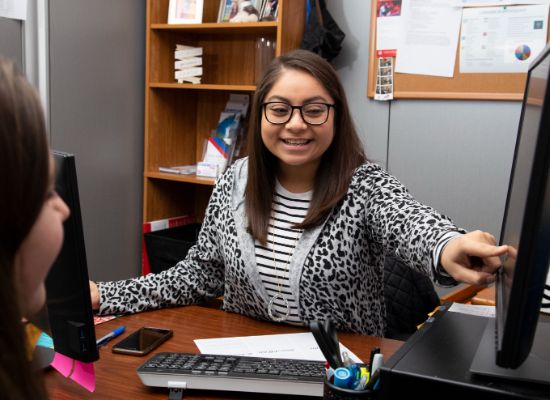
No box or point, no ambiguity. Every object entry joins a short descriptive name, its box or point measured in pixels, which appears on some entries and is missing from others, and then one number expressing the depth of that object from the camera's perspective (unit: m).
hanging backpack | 2.70
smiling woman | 1.54
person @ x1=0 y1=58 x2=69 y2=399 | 0.53
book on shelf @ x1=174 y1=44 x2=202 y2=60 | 3.04
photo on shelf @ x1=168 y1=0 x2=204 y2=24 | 2.91
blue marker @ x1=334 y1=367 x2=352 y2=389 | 0.85
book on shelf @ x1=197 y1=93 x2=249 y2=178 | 3.05
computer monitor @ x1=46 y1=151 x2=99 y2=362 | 0.89
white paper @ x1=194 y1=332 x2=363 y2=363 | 1.20
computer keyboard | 1.02
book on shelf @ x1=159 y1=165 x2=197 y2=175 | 3.12
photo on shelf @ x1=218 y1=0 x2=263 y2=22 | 2.82
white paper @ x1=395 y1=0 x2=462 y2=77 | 2.60
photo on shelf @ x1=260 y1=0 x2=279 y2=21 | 2.74
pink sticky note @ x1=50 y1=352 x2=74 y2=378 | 1.08
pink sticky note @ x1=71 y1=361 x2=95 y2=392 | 1.04
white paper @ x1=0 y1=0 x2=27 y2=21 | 2.50
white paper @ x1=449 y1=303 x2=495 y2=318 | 1.21
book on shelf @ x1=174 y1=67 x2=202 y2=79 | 3.04
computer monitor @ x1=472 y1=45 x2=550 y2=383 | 0.57
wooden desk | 1.04
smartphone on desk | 1.22
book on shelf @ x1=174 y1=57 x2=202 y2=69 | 3.05
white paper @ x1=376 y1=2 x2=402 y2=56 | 2.71
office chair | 1.95
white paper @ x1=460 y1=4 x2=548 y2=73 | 2.43
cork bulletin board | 2.51
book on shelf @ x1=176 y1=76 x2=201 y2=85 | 3.05
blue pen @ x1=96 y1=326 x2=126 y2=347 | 1.27
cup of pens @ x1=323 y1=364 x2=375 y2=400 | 0.83
